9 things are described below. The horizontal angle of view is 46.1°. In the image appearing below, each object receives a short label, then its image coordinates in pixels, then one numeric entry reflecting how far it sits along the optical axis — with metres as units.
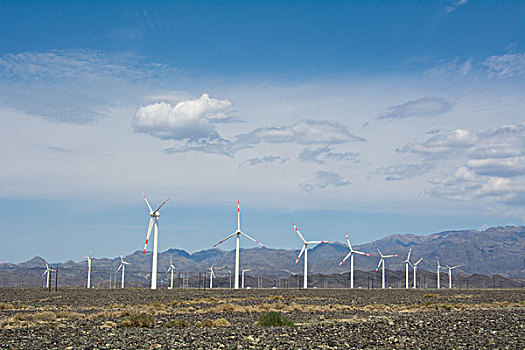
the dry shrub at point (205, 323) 41.25
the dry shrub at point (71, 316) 47.42
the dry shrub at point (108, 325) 38.77
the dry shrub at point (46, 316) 45.16
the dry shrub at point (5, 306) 60.12
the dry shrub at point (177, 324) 41.03
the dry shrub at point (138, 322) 40.14
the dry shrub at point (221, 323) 41.69
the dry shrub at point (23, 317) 43.53
